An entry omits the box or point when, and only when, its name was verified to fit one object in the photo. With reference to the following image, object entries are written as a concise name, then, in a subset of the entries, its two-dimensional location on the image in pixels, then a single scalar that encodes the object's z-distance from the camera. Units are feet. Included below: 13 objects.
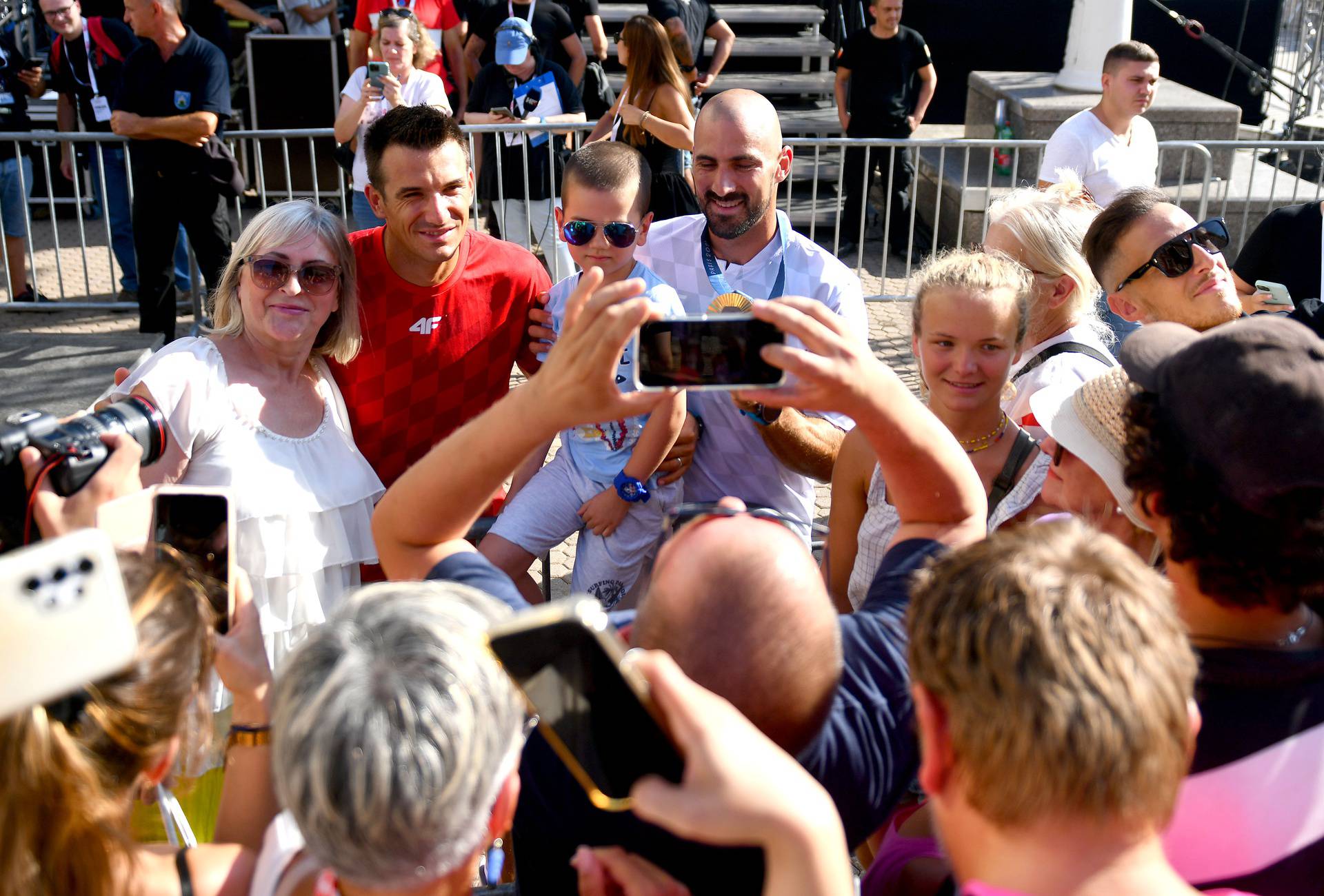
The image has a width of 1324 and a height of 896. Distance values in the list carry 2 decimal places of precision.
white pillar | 33.09
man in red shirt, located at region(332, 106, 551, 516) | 11.07
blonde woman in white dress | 9.21
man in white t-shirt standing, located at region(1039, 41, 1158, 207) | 20.74
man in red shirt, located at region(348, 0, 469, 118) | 28.22
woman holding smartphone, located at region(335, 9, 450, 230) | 22.57
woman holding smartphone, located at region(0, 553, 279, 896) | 4.55
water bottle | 32.17
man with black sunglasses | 11.34
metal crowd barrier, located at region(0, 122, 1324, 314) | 25.49
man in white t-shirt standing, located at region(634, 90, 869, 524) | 11.25
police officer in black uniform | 22.09
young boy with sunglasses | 11.02
